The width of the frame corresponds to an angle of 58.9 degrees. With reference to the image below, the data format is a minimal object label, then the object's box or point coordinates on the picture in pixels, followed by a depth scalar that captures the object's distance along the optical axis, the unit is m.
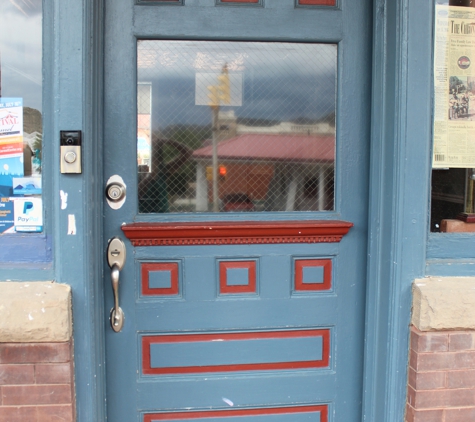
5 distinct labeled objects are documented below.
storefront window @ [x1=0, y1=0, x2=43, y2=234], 1.95
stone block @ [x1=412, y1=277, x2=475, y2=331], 1.94
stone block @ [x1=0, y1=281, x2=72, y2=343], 1.82
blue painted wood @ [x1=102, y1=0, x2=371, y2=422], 2.08
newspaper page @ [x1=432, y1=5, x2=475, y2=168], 2.06
